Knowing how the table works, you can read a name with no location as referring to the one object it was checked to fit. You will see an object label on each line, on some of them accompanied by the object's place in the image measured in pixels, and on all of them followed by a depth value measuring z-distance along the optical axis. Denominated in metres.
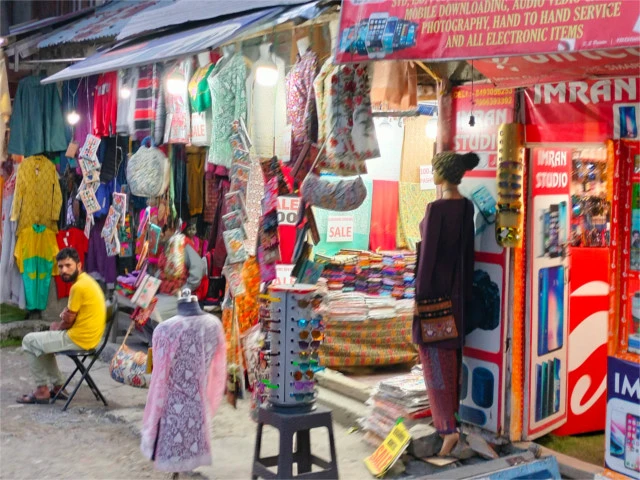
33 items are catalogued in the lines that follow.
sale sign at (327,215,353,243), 8.10
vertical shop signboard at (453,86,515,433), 5.93
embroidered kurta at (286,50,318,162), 5.88
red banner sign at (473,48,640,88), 4.62
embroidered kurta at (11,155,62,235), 10.40
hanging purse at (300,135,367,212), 5.57
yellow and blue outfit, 10.65
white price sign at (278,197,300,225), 6.82
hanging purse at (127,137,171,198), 8.23
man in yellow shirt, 7.54
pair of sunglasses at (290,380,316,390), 5.08
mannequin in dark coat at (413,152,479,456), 5.72
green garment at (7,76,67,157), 10.28
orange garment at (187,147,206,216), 8.66
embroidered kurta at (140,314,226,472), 5.50
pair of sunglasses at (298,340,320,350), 5.09
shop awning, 5.89
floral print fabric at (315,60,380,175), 5.44
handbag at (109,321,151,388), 7.65
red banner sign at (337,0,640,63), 3.84
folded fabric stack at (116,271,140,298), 8.99
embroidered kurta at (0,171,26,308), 10.92
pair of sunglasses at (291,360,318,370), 5.08
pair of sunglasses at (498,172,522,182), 5.75
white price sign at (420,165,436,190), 8.05
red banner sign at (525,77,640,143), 5.03
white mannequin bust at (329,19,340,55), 6.09
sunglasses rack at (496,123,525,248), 5.73
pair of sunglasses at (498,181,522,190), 5.75
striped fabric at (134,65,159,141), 8.15
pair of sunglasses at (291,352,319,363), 5.09
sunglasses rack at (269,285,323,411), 5.06
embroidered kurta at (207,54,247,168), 7.13
